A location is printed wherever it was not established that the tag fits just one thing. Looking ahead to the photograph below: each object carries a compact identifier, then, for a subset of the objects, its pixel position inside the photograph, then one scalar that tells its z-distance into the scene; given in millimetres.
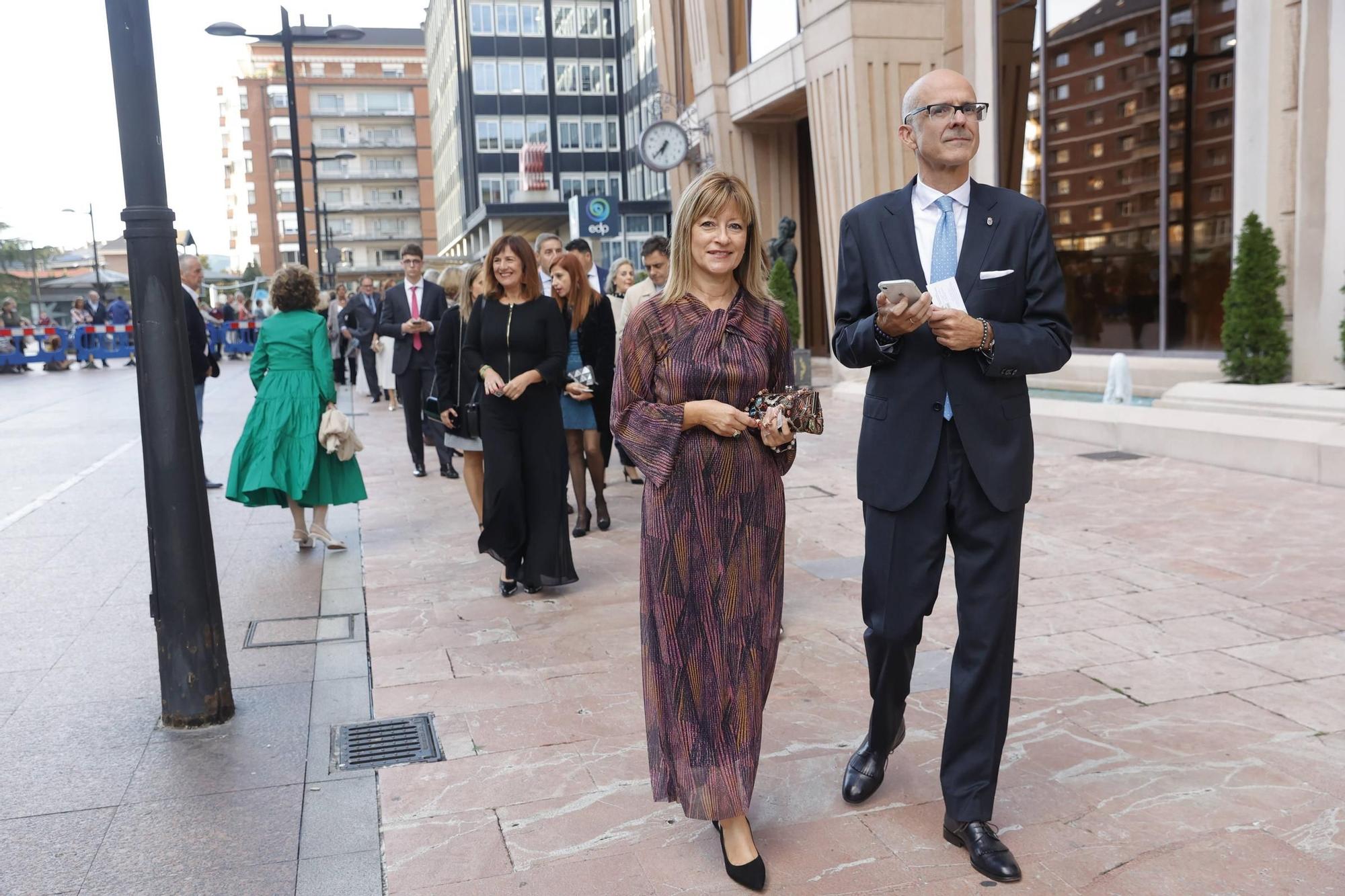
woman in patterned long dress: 3311
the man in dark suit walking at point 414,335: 11633
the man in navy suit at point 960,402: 3234
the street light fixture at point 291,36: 21547
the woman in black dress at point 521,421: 6602
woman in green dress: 7742
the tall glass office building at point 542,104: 73125
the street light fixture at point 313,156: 31955
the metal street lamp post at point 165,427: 4391
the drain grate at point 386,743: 4227
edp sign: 20812
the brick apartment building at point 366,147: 110000
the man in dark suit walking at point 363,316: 16859
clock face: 26109
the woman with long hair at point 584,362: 7918
